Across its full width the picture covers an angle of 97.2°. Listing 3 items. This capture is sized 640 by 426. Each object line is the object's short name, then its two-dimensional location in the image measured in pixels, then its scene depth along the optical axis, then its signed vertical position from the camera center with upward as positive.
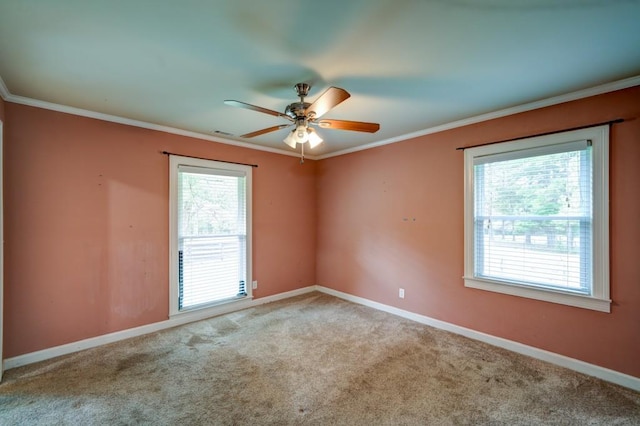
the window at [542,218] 2.40 -0.05
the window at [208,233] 3.54 -0.28
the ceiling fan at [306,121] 2.13 +0.77
